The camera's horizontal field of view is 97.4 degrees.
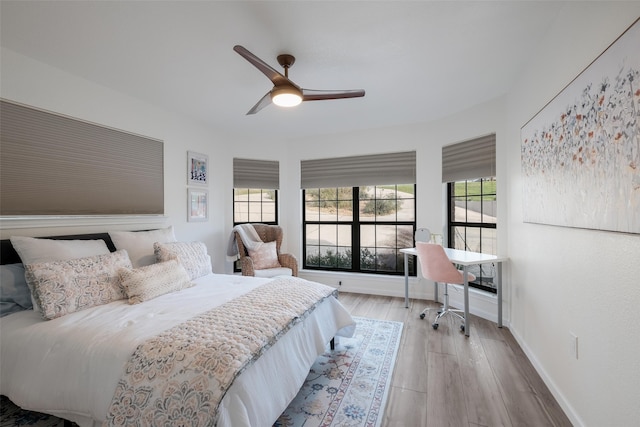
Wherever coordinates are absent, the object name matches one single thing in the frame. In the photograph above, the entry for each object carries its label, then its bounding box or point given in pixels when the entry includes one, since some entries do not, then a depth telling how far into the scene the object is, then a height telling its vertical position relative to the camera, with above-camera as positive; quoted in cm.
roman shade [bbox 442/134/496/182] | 322 +69
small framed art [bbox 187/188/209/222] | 369 +13
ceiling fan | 186 +96
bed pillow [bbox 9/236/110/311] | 197 -26
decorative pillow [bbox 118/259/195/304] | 208 -52
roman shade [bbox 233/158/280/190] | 448 +67
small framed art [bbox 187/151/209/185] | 370 +63
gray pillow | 189 -52
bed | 120 -71
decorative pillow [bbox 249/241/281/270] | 383 -58
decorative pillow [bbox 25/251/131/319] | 176 -46
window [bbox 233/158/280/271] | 450 +41
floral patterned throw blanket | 115 -69
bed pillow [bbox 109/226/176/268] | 258 -28
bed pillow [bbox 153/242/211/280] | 261 -39
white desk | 283 -48
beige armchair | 376 -62
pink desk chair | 293 -56
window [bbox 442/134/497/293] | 332 +21
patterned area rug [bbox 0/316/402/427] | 172 -125
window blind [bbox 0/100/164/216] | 217 +43
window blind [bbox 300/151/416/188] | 412 +69
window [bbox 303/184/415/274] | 432 -19
